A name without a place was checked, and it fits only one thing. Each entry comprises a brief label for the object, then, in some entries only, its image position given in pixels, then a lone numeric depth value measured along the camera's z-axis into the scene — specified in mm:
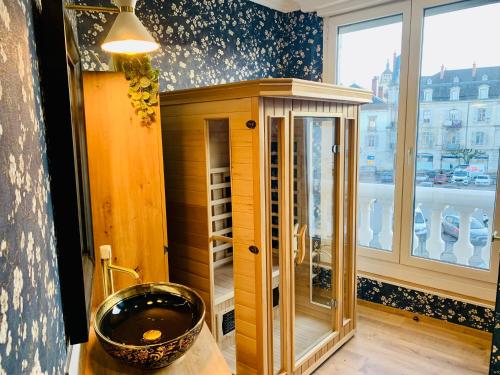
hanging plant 1675
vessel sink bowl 1007
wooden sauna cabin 1832
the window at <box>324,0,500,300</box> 2594
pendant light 1321
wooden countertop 1096
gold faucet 1328
